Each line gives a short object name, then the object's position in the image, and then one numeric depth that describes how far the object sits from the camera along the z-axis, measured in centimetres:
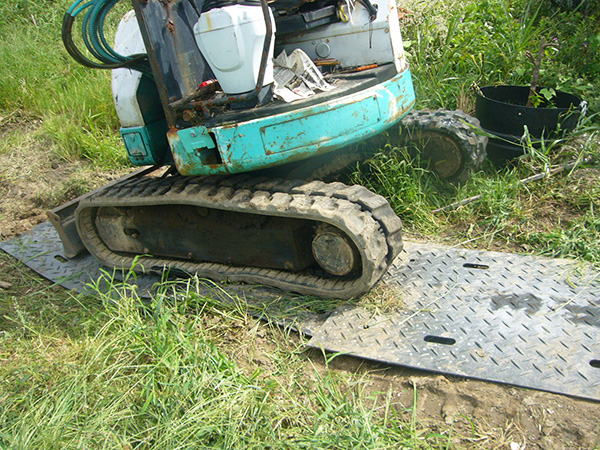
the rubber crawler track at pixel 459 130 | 350
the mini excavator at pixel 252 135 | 258
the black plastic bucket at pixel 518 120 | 371
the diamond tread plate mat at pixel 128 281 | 276
